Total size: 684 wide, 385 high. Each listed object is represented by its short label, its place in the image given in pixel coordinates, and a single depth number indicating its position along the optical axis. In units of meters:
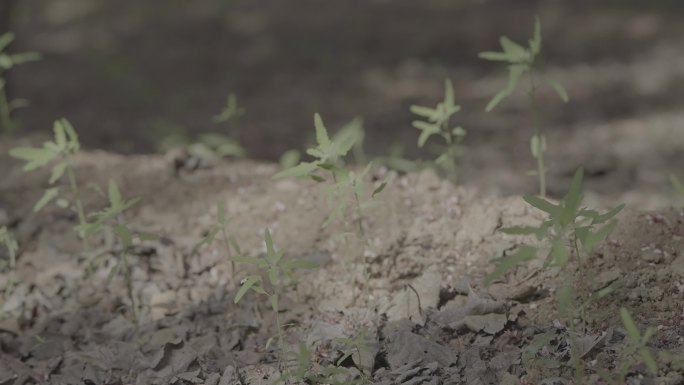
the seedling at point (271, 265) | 4.71
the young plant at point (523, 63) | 5.89
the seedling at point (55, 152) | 6.12
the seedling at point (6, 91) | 7.99
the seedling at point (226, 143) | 7.76
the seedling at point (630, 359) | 3.98
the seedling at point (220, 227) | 5.34
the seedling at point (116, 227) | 5.42
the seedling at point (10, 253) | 6.27
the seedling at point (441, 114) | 6.27
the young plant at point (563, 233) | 4.11
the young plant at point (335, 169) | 5.08
